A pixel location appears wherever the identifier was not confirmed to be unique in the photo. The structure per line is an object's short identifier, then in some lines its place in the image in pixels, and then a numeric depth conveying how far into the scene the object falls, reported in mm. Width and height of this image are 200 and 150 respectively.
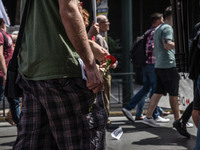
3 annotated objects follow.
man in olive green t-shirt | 2293
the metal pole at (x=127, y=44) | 8453
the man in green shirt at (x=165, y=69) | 5941
